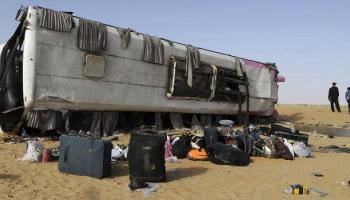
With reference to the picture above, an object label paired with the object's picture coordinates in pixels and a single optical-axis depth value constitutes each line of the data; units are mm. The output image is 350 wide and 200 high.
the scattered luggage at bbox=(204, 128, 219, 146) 10289
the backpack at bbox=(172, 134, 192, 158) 9859
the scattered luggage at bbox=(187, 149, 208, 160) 9766
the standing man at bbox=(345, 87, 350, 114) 26153
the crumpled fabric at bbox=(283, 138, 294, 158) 10961
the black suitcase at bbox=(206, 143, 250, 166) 9375
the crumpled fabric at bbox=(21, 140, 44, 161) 8719
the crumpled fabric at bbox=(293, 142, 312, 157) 11203
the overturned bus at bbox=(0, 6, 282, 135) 11211
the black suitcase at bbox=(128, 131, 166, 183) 7250
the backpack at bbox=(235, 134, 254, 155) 10672
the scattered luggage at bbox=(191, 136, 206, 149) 10075
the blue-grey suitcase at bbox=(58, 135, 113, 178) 7355
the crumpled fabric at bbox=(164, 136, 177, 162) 9789
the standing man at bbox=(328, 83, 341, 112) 26072
